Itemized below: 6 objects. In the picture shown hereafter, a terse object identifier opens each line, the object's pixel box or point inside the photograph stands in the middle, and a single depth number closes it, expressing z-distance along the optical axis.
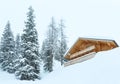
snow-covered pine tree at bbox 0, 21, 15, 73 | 44.28
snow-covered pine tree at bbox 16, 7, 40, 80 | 32.03
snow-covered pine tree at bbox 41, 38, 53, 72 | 47.88
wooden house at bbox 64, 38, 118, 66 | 19.90
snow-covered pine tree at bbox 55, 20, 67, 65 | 49.50
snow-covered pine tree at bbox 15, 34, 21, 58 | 51.06
